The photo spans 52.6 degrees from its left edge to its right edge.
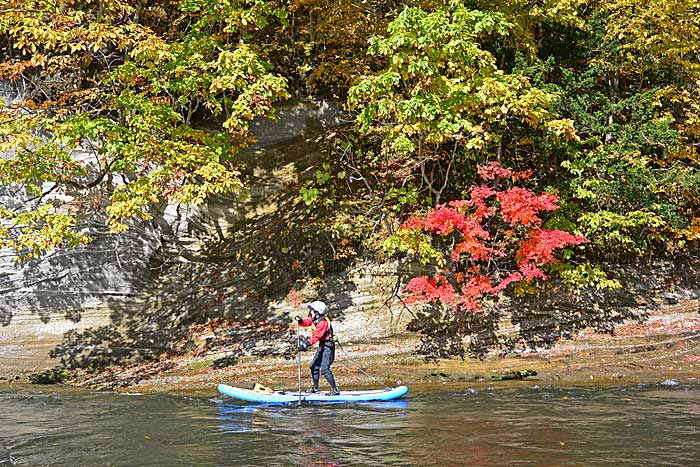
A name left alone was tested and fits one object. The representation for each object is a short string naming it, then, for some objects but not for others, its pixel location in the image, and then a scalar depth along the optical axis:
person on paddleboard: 12.34
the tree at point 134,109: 13.53
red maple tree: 14.62
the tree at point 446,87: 14.12
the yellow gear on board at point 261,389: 12.30
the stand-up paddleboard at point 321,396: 12.01
